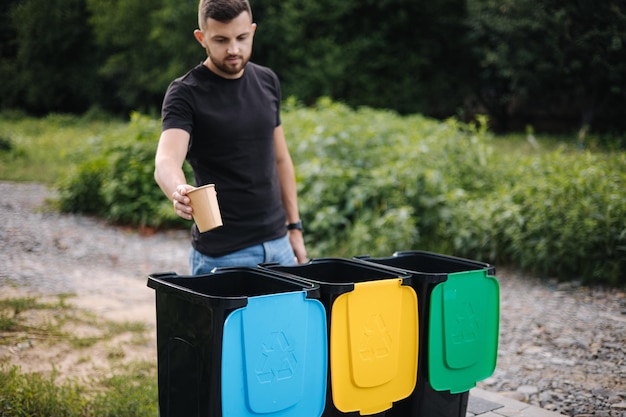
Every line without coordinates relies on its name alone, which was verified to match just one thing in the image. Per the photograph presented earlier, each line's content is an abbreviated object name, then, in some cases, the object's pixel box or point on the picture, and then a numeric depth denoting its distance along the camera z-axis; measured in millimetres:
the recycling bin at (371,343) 2256
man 2580
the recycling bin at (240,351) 1999
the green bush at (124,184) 7875
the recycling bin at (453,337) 2480
